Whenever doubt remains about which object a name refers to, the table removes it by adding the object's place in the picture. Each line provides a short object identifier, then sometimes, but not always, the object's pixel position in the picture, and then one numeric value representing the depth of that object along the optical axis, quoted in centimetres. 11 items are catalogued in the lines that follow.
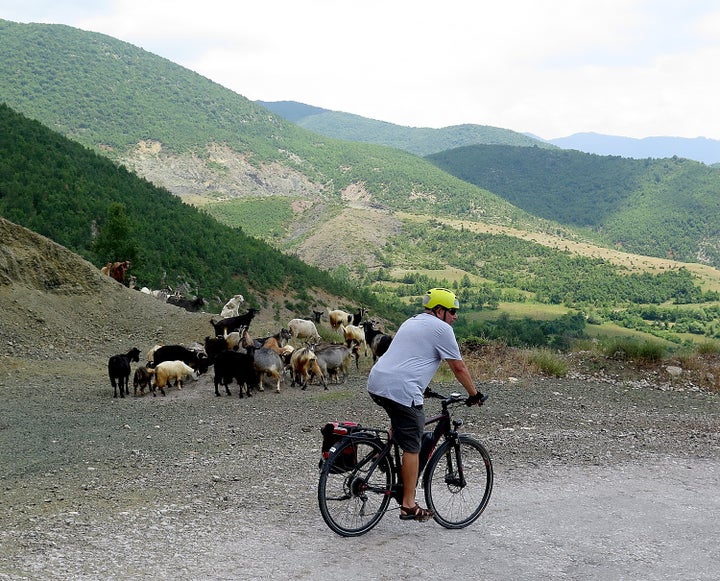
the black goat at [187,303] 2656
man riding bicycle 598
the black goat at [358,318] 2046
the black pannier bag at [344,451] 605
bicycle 607
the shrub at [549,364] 1598
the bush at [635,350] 1672
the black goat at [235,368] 1327
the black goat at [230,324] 1889
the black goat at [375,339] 1540
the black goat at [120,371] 1323
